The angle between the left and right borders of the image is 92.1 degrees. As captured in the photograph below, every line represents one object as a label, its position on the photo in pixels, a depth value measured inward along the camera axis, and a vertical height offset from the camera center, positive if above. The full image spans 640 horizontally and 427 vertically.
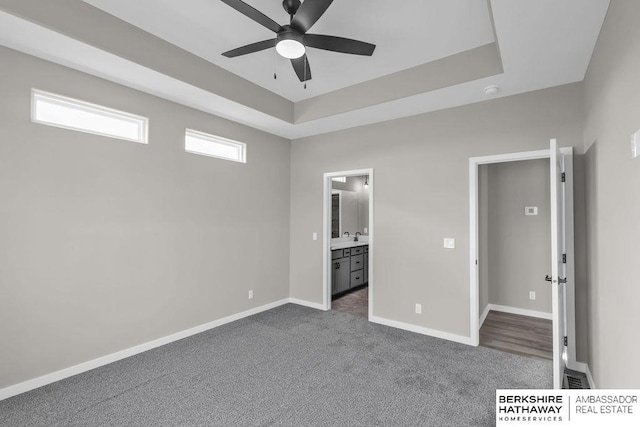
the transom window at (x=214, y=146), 3.79 +0.94
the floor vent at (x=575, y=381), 2.58 -1.41
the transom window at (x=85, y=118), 2.62 +0.94
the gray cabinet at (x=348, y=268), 5.32 -0.94
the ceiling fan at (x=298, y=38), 1.90 +1.28
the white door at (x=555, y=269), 2.29 -0.38
